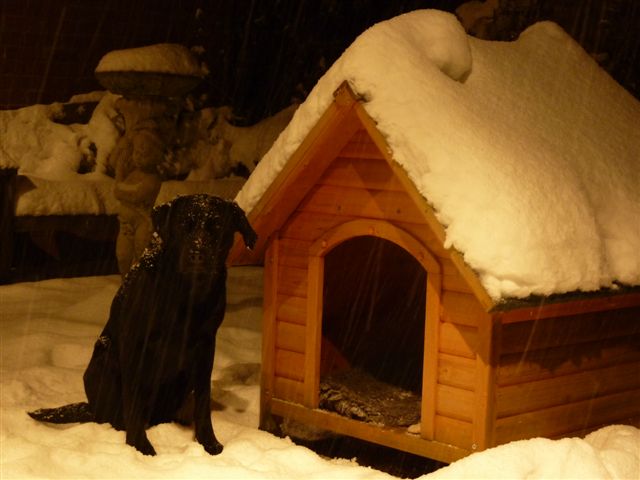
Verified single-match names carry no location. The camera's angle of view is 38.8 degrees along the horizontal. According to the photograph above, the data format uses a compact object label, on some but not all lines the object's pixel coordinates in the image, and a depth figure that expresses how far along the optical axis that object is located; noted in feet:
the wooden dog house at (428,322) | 11.80
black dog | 12.26
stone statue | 22.74
